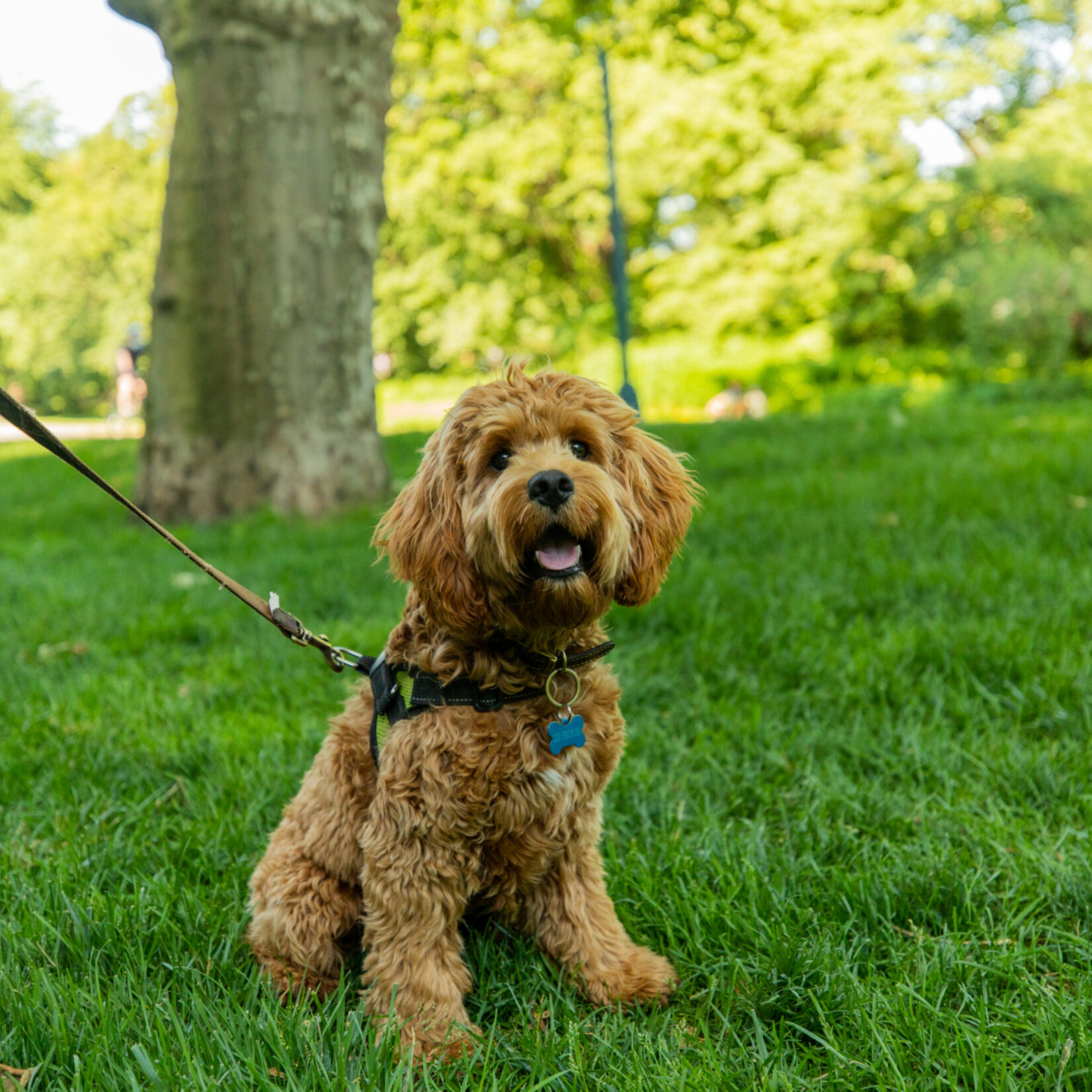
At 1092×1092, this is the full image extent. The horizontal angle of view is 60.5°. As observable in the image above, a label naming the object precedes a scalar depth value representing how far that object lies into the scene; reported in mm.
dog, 2148
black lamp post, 10703
